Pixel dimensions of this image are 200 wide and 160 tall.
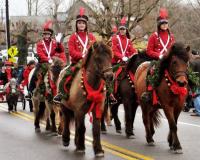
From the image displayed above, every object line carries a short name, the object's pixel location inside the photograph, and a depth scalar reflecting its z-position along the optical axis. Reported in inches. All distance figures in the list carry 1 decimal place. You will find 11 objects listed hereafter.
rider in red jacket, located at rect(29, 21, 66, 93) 548.1
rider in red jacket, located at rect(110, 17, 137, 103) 536.4
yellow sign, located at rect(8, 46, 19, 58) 1563.7
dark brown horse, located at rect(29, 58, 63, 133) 525.3
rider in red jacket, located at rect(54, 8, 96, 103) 435.5
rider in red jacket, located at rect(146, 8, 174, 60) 475.2
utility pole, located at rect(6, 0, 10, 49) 1613.7
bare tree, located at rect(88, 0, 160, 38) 1531.7
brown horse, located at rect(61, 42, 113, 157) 384.2
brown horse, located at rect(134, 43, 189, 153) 398.3
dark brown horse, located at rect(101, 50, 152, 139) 503.5
